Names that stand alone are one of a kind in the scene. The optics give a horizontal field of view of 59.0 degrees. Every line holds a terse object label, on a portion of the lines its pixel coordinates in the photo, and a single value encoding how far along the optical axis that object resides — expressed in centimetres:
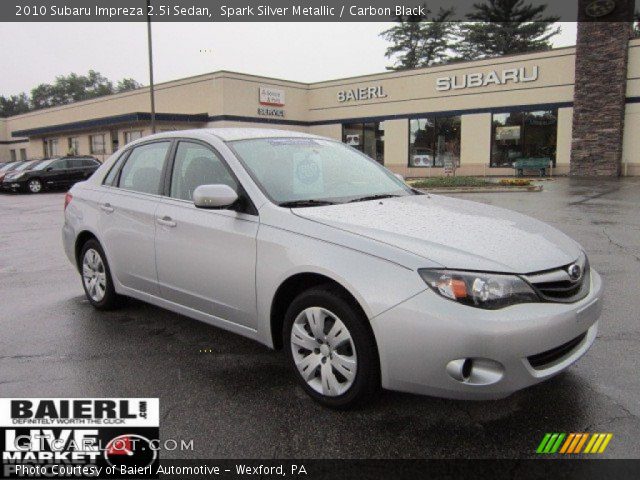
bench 2708
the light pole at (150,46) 2184
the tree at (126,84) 11408
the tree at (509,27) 4788
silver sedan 286
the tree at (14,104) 10381
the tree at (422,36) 5416
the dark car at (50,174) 2461
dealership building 2523
